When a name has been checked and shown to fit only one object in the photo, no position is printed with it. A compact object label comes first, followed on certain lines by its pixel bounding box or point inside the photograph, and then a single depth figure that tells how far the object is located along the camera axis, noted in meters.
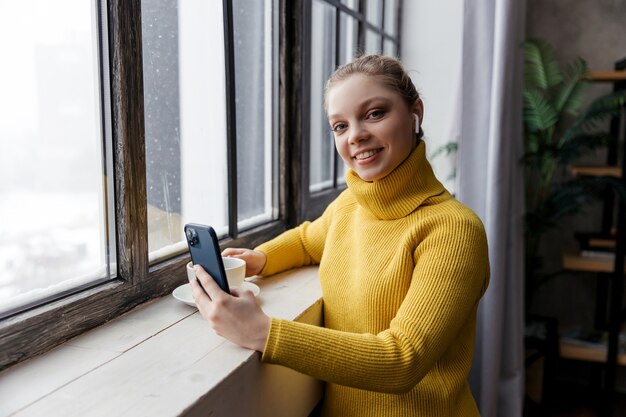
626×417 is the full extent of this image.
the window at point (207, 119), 1.10
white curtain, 1.58
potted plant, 2.18
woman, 0.78
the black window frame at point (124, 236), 0.79
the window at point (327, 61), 1.85
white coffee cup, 0.99
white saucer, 0.99
